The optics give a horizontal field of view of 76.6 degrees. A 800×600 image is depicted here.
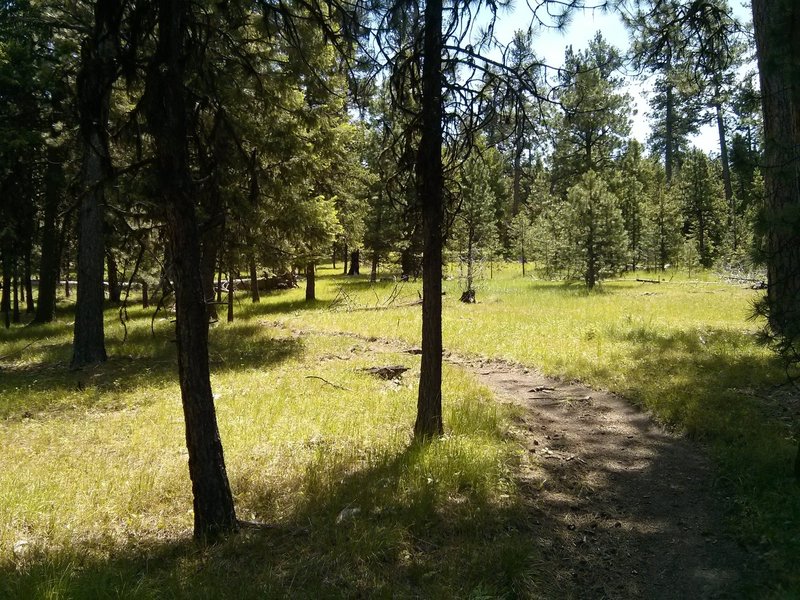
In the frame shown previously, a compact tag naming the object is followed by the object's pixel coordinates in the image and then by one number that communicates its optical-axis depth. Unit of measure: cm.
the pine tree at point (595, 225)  2828
